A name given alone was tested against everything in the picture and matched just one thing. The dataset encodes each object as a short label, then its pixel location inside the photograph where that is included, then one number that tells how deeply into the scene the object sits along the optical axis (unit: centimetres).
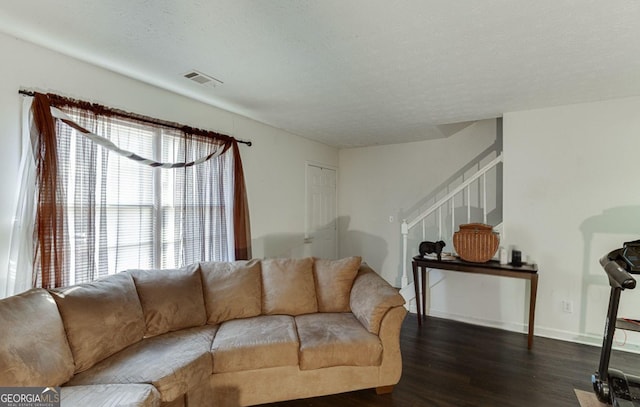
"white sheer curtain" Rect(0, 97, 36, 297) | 176
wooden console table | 274
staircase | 369
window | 190
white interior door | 449
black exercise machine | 171
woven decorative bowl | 297
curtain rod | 240
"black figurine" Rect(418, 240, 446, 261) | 323
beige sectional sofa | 145
